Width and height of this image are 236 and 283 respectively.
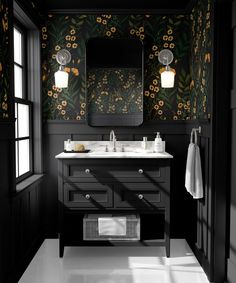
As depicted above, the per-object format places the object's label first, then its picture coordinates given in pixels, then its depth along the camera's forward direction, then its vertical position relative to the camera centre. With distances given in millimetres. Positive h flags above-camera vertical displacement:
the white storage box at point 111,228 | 3393 -988
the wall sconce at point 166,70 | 3734 +556
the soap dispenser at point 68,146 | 3789 -249
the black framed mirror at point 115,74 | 3852 +513
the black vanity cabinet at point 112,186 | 3373 -592
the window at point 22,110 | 3420 +117
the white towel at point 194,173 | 3121 -442
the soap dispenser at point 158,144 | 3779 -225
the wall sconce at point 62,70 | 3693 +531
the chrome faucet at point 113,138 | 3831 -173
